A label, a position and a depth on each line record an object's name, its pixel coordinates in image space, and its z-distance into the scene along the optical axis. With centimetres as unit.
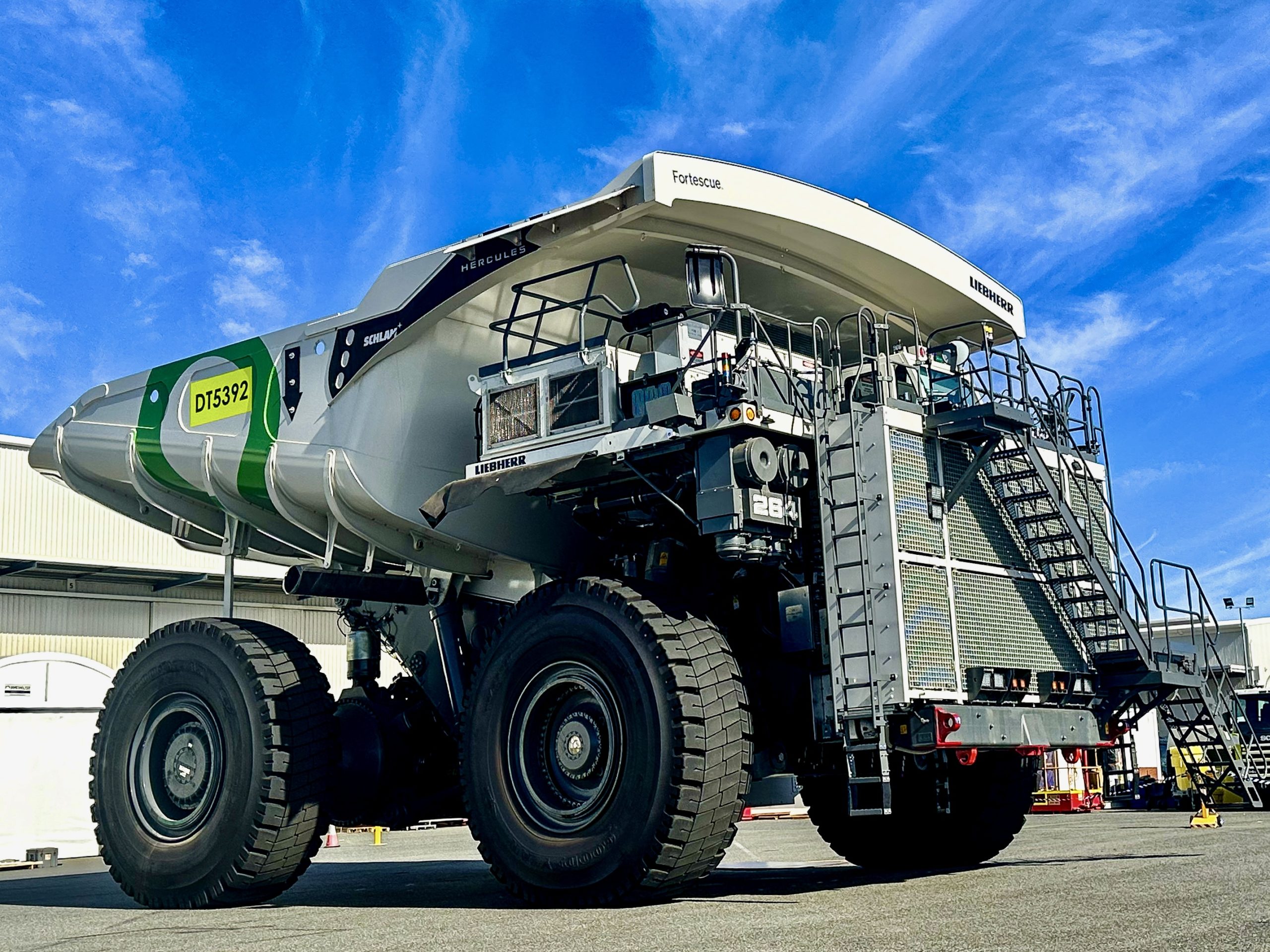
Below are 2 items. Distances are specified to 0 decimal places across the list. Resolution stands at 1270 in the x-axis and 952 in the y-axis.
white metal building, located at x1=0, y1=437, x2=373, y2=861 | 2392
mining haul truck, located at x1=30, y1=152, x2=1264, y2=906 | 947
